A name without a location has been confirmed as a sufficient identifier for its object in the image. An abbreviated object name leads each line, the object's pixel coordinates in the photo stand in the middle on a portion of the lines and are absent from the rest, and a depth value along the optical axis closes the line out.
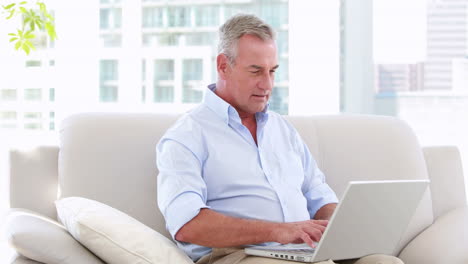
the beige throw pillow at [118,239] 2.55
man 2.68
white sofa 2.93
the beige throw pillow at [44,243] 2.52
